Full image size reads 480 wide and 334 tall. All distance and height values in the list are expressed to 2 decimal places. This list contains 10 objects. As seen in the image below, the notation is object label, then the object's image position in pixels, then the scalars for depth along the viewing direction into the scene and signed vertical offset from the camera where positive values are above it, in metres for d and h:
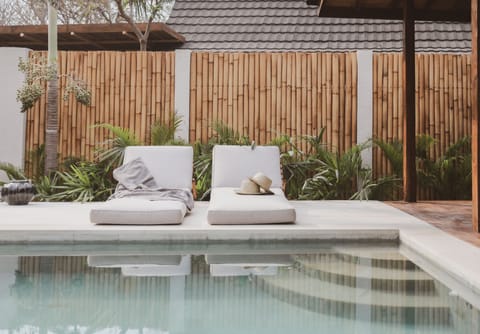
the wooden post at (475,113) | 4.71 +0.51
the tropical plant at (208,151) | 7.39 +0.29
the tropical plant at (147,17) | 9.03 +2.48
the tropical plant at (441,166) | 7.70 +0.12
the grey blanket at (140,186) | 5.89 -0.14
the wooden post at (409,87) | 7.12 +1.08
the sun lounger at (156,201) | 5.09 -0.24
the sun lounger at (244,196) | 5.16 -0.17
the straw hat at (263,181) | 5.94 -0.08
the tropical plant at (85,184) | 7.31 -0.15
